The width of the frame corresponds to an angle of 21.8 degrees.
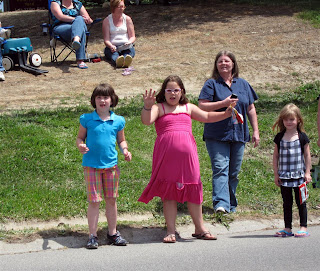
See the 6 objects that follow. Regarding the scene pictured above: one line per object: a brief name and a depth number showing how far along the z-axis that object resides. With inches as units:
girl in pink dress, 325.8
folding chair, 669.6
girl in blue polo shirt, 314.3
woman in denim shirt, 370.5
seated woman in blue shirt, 655.2
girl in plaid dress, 338.9
